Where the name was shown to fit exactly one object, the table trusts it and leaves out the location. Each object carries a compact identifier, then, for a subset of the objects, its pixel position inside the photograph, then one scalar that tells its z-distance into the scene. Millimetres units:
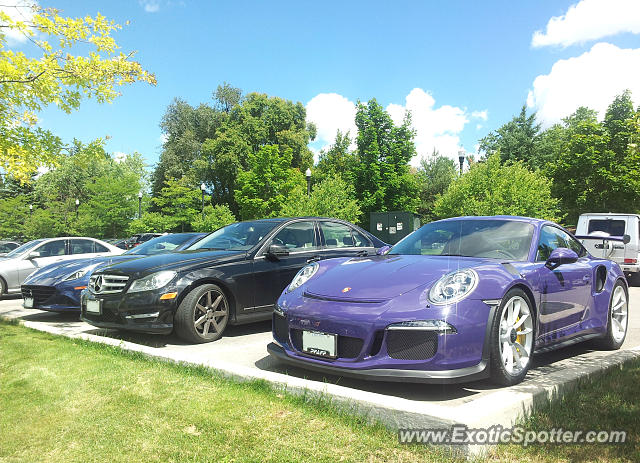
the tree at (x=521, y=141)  49312
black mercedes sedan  5766
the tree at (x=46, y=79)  7855
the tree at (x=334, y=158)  46684
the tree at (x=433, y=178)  55106
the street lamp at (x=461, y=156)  25219
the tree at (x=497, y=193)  22484
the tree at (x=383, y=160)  39219
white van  12961
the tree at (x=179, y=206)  36875
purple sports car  3442
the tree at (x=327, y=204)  21844
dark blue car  8227
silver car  11747
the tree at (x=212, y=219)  34062
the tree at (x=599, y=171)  32312
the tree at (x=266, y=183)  39375
